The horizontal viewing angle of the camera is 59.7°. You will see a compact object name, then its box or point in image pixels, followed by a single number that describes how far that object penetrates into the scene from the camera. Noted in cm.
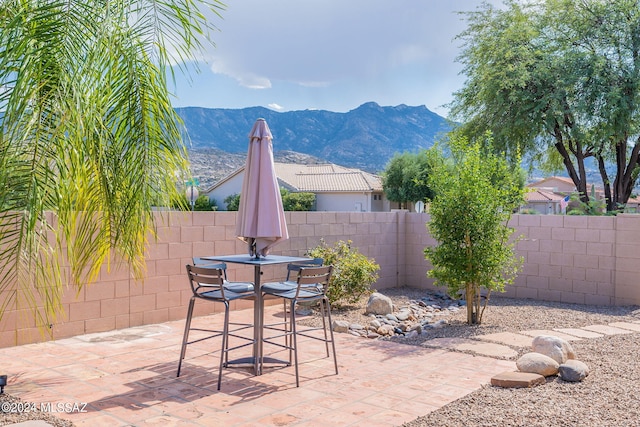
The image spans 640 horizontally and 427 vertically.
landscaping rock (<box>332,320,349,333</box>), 650
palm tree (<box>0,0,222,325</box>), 318
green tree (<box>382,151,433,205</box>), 3828
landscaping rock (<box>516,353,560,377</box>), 446
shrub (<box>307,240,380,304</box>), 780
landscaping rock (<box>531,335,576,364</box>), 481
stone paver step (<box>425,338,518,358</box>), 538
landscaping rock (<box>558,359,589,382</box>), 436
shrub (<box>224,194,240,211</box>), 4616
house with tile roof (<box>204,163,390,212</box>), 4516
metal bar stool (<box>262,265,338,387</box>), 449
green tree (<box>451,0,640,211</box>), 1414
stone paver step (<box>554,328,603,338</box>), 616
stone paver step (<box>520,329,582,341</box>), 602
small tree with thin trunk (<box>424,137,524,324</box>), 677
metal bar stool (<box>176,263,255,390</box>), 440
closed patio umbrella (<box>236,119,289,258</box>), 502
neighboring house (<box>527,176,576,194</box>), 6378
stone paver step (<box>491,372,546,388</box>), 421
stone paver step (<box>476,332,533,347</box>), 576
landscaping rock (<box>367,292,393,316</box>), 758
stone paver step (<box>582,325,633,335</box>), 638
